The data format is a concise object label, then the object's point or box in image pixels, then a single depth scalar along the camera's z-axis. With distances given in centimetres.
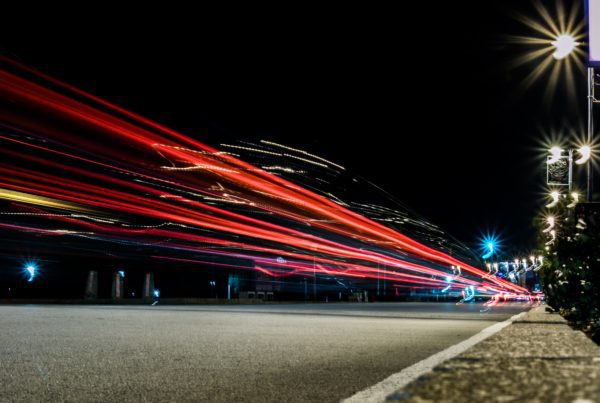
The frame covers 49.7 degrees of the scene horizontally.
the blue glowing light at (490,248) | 7581
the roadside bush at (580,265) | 939
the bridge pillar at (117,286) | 4144
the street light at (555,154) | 2019
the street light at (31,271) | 4791
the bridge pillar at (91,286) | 4034
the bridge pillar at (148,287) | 4215
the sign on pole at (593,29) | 859
